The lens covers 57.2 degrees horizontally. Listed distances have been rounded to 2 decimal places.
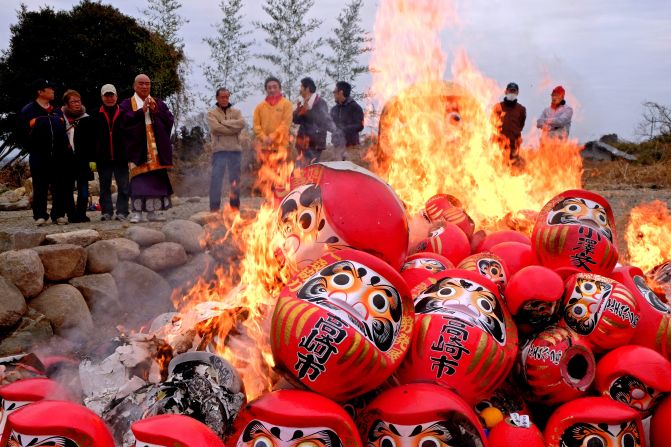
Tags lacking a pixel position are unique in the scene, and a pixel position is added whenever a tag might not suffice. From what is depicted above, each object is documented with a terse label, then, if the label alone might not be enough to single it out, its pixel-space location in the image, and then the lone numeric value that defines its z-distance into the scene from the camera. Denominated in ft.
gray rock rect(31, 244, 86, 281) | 20.99
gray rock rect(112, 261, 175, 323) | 22.81
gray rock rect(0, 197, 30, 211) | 37.70
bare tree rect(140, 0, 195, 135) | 57.57
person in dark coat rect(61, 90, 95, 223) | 28.04
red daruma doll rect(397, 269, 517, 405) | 9.43
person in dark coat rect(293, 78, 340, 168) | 29.17
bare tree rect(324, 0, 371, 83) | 54.39
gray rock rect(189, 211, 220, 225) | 27.53
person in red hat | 29.57
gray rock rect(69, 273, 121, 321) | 21.57
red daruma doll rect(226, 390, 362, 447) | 7.90
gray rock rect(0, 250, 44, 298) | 19.72
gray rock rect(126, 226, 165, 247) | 24.48
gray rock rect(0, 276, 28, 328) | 18.72
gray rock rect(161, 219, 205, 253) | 25.46
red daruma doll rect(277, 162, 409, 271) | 11.39
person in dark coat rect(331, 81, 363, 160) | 30.76
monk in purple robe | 27.71
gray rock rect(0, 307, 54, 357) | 18.52
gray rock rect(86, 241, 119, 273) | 22.38
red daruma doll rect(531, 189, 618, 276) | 12.64
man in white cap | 27.75
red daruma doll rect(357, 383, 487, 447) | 8.32
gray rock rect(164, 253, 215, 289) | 24.50
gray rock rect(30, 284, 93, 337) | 20.10
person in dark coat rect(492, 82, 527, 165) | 31.30
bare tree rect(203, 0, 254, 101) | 57.26
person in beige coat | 28.84
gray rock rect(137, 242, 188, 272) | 24.08
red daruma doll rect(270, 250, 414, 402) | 8.41
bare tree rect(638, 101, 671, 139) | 61.87
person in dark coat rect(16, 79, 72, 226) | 26.61
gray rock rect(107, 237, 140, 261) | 23.30
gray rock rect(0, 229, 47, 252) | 22.43
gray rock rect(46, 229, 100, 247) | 22.61
